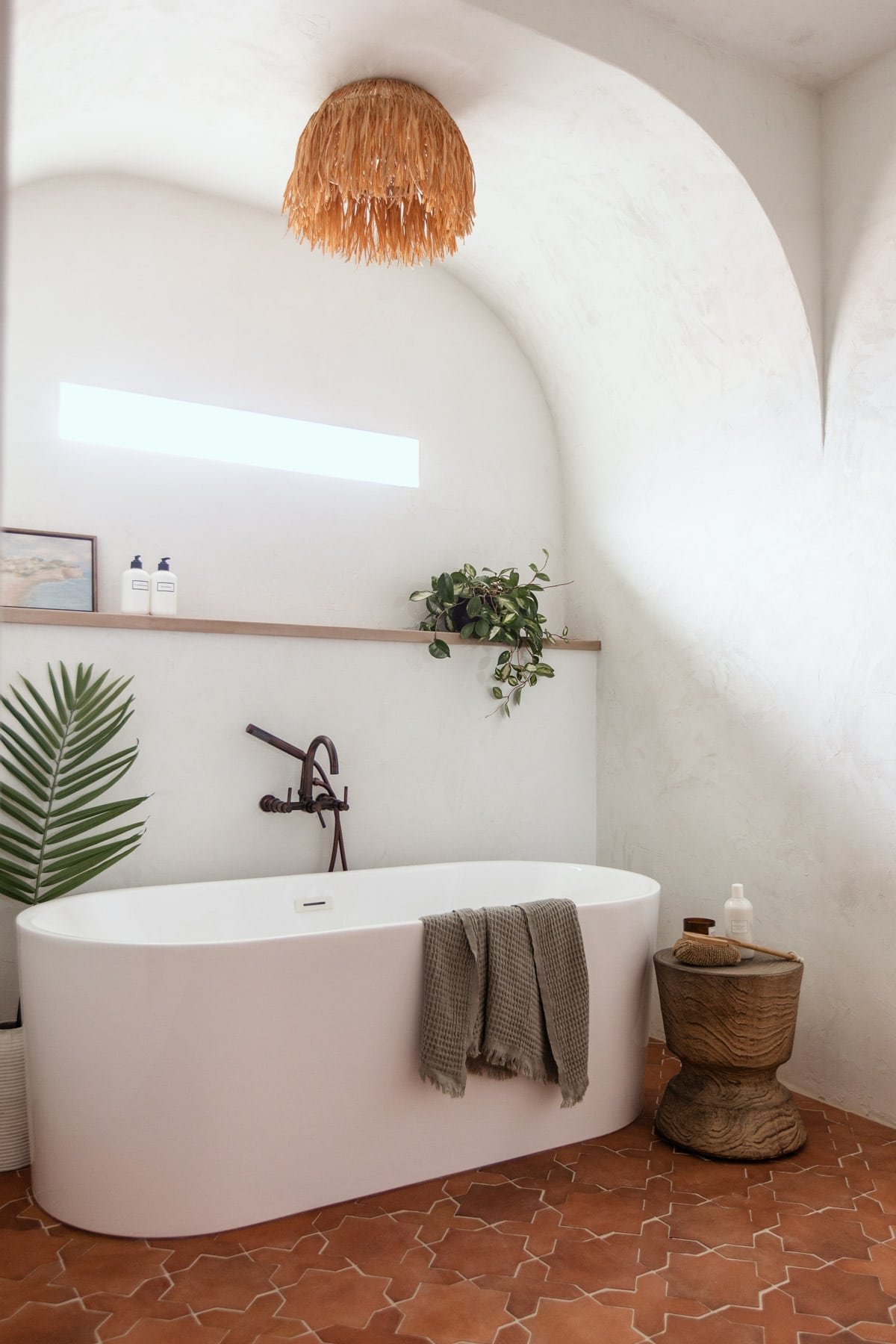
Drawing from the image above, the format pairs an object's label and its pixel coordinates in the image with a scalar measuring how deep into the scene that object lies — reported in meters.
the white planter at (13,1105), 2.29
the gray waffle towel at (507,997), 2.20
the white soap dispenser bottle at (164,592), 2.89
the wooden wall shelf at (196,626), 2.65
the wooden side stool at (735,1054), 2.36
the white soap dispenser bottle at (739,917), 2.60
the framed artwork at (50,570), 2.84
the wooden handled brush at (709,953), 2.44
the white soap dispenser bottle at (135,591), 2.86
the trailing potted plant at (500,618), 3.32
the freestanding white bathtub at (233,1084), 1.97
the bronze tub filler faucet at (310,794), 2.90
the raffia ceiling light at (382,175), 2.37
